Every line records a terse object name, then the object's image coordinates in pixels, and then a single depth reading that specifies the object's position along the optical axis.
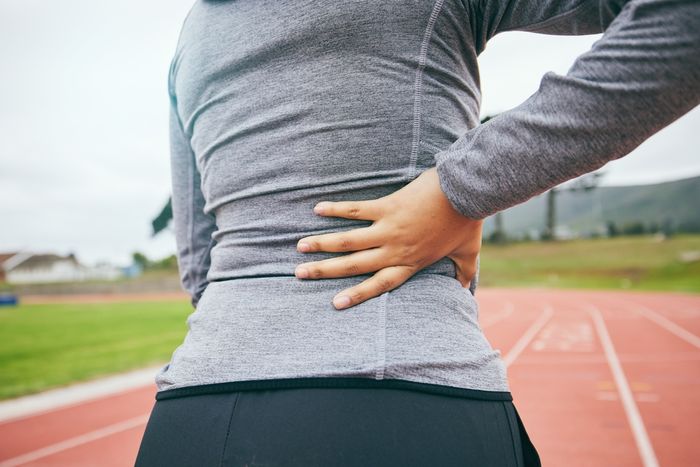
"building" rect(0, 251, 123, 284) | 66.12
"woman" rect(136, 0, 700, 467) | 0.72
